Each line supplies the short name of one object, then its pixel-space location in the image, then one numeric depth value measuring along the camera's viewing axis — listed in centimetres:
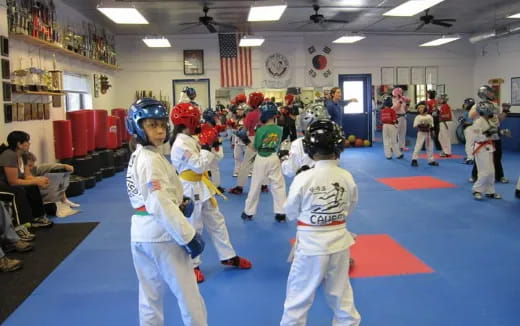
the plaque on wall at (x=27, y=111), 774
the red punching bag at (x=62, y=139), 866
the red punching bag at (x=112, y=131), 1086
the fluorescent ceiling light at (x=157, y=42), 1294
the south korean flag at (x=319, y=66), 1598
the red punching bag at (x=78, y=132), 914
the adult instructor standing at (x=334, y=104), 1060
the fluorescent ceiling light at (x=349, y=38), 1384
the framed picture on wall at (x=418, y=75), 1670
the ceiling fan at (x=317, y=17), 1151
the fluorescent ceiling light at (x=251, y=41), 1310
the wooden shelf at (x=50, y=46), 766
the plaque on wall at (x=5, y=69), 699
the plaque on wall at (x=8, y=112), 702
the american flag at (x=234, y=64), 1549
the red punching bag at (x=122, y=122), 1210
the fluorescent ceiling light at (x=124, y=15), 938
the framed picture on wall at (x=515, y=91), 1547
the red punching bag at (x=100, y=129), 1009
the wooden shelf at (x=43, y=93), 766
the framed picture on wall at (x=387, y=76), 1656
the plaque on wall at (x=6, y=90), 701
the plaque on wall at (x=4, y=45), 699
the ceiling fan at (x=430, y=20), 1197
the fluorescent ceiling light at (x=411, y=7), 984
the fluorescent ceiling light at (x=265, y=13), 982
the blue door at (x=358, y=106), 1606
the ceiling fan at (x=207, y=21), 1115
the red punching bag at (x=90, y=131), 962
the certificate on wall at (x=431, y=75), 1681
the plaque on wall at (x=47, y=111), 862
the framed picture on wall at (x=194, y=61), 1556
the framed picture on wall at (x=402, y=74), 1664
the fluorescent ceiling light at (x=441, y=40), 1391
